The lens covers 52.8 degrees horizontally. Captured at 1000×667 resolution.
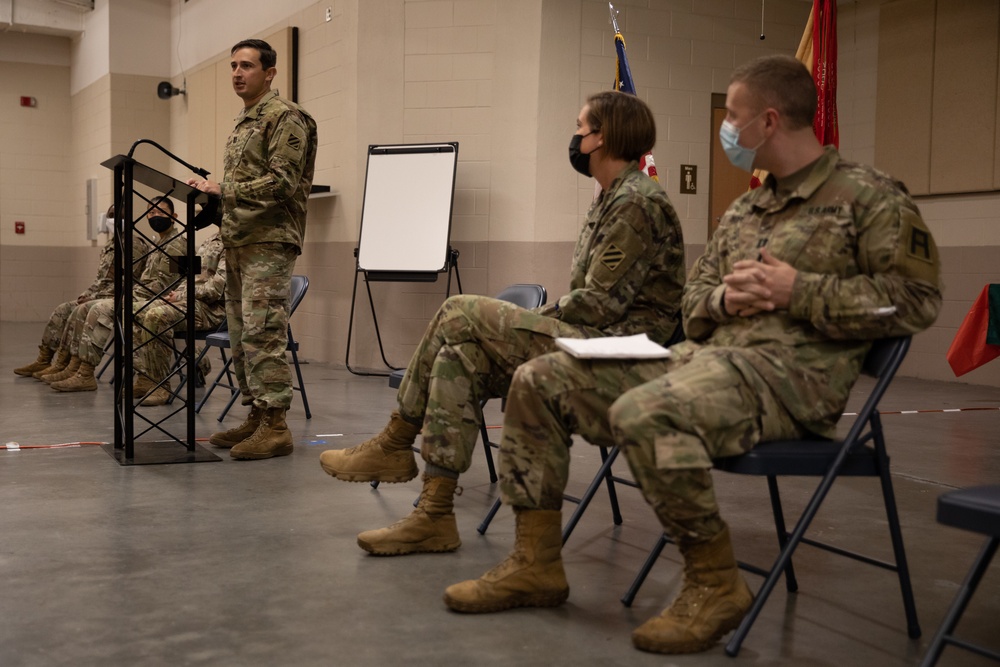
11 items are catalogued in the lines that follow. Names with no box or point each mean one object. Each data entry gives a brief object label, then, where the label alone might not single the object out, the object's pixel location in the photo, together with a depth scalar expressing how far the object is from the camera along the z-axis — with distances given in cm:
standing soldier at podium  392
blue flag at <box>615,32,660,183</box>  559
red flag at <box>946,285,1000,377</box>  423
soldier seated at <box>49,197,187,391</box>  584
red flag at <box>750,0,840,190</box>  522
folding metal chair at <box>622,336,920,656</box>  195
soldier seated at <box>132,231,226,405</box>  520
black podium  368
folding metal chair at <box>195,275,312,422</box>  480
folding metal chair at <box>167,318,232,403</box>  507
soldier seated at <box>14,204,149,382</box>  622
